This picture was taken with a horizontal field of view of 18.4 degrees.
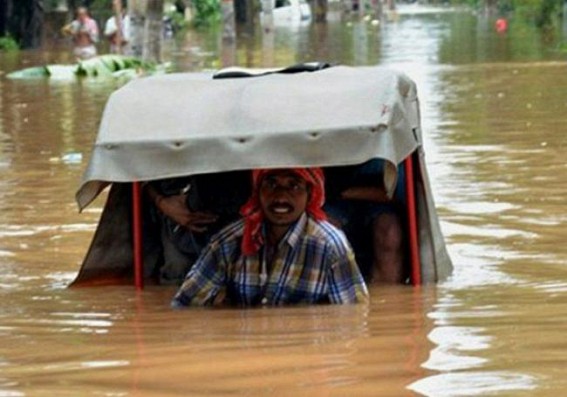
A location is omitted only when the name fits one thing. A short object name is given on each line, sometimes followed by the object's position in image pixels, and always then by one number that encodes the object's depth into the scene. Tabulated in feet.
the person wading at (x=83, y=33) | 137.90
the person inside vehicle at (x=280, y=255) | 24.20
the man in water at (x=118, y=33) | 109.95
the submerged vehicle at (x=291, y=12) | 227.20
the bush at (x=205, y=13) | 202.28
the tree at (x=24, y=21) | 136.56
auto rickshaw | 23.80
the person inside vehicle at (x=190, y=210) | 26.53
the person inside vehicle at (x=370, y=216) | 26.50
